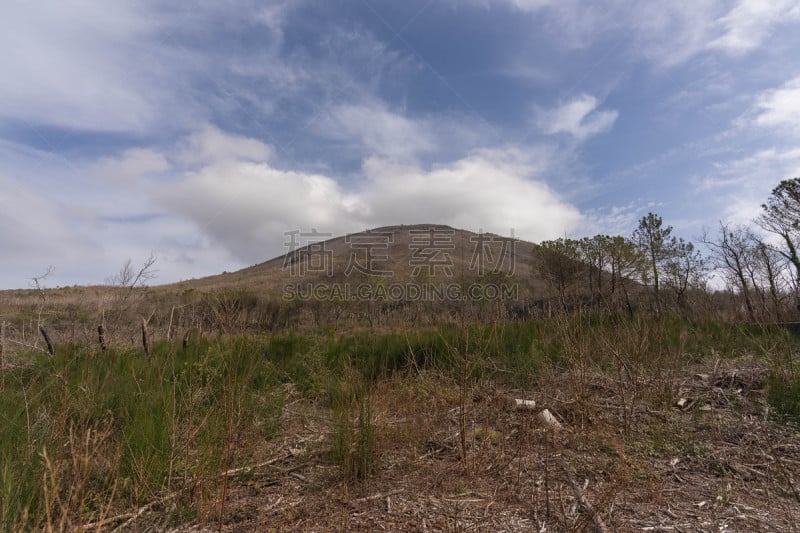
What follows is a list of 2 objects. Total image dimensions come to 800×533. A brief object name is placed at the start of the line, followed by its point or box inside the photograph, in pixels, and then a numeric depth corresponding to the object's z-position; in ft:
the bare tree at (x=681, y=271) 81.41
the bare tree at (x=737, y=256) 63.82
